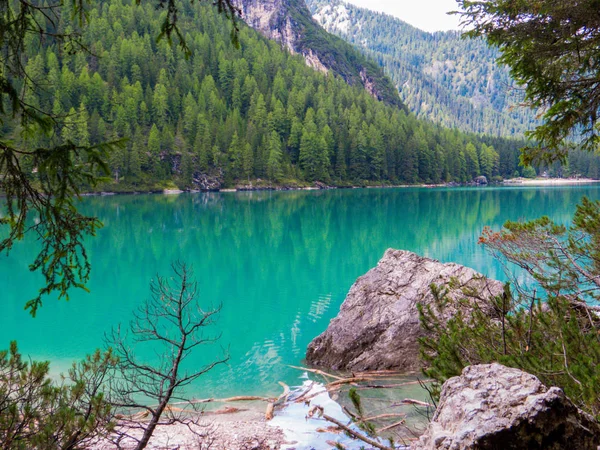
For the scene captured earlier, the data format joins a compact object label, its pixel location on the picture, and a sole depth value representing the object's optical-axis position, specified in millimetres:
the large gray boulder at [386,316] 10508
